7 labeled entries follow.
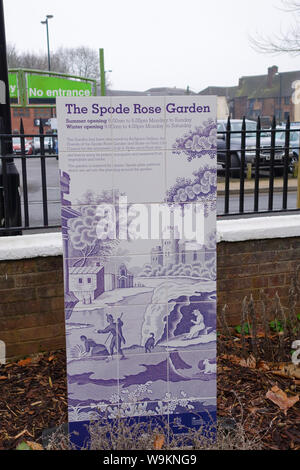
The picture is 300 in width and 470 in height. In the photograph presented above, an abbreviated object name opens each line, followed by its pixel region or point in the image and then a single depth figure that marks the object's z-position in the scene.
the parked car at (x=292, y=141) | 15.69
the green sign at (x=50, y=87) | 16.56
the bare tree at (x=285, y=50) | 14.23
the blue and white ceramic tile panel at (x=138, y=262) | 2.66
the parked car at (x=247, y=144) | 13.41
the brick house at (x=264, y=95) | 68.31
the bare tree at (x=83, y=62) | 58.11
